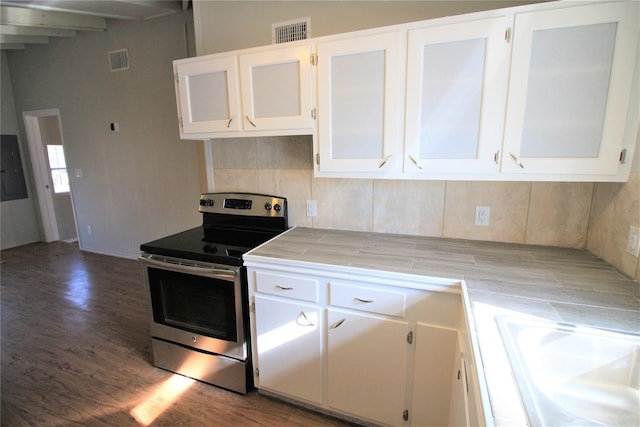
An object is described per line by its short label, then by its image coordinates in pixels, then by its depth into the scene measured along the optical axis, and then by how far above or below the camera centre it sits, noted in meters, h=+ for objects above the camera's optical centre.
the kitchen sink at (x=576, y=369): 0.77 -0.62
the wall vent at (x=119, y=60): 3.75 +1.07
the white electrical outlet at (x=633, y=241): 1.28 -0.40
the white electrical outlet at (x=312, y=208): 2.23 -0.42
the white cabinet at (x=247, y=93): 1.77 +0.33
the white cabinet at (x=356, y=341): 1.44 -0.96
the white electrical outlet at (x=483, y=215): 1.83 -0.40
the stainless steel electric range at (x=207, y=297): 1.82 -0.89
